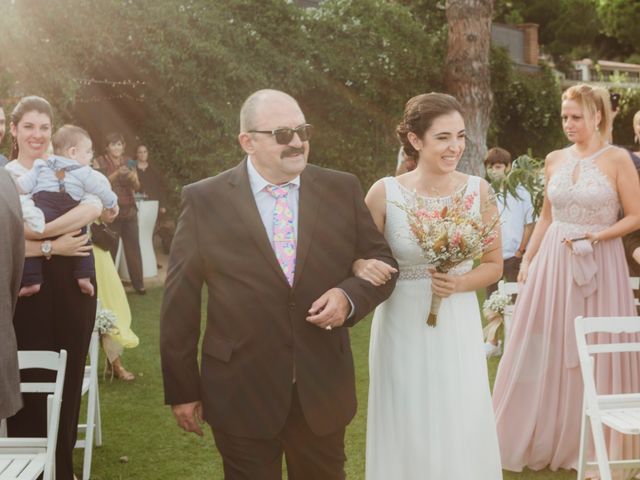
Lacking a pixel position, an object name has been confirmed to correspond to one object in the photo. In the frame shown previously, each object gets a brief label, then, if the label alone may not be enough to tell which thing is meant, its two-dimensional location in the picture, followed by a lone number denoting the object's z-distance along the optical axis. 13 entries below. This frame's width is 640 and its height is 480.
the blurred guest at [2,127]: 4.62
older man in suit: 3.29
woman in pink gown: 5.23
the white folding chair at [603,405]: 4.16
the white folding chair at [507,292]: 6.54
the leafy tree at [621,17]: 41.44
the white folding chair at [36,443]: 3.73
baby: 4.67
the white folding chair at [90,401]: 5.32
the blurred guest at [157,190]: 13.25
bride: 3.81
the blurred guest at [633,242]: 5.44
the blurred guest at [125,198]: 11.64
